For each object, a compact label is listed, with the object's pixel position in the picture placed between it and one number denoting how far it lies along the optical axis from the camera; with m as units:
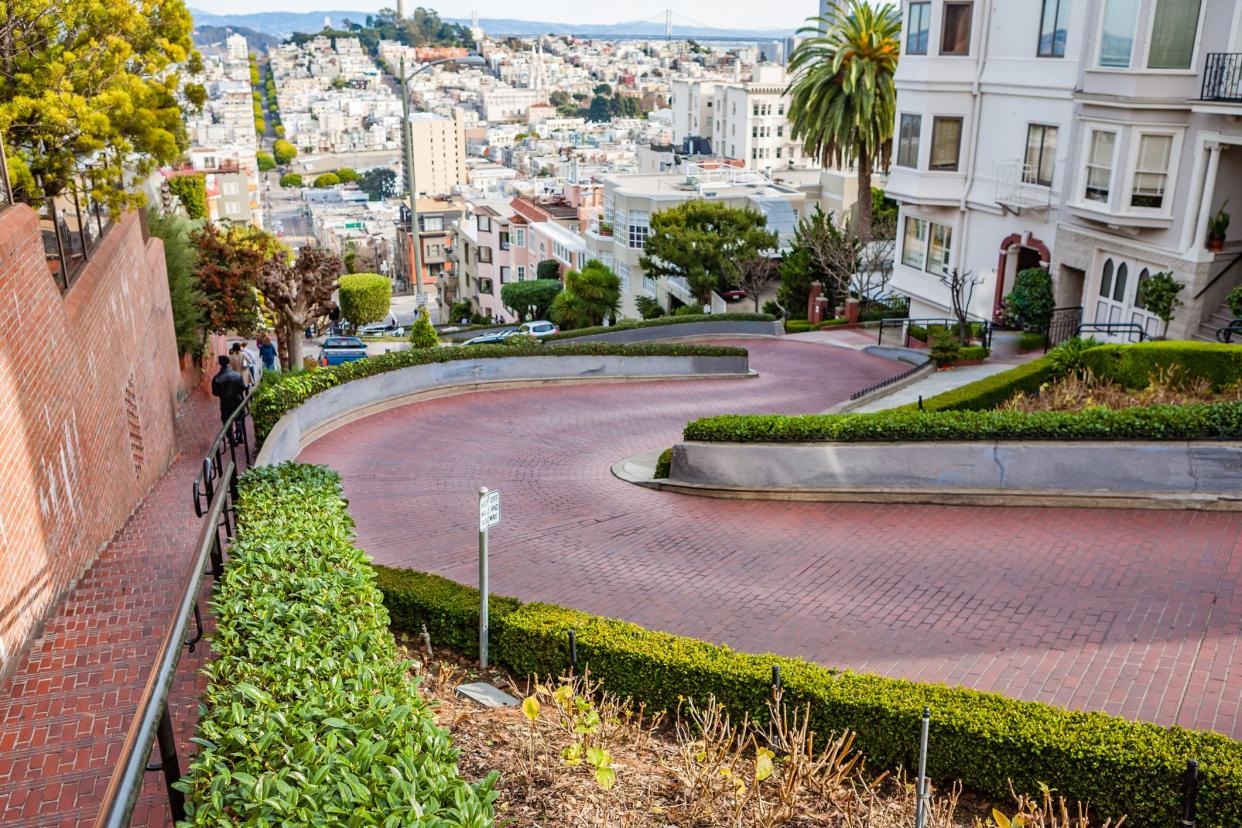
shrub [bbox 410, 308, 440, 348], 26.84
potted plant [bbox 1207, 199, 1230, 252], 21.20
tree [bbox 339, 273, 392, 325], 62.50
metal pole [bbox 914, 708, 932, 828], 5.73
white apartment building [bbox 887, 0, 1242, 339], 21.45
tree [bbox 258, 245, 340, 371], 23.97
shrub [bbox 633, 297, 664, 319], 54.18
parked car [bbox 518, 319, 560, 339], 46.19
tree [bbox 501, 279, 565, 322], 70.06
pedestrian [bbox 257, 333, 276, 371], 23.56
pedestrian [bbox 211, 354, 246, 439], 15.17
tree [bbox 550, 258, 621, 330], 54.59
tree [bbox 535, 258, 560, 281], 77.69
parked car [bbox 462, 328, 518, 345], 42.62
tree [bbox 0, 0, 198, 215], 14.27
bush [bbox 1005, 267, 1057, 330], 26.22
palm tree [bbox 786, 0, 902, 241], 37.12
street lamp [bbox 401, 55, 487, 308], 29.97
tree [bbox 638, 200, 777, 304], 43.50
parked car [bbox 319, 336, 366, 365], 42.50
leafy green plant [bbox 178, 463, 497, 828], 4.20
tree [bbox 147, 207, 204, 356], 23.99
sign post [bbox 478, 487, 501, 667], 8.38
